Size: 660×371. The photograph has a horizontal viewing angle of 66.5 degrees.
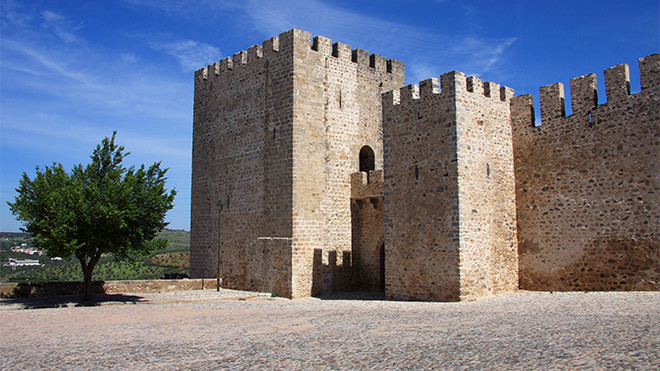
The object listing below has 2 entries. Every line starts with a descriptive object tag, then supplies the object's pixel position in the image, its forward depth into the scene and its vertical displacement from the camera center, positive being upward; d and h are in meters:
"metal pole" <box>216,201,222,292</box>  16.11 -0.91
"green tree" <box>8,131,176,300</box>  12.54 +0.98
